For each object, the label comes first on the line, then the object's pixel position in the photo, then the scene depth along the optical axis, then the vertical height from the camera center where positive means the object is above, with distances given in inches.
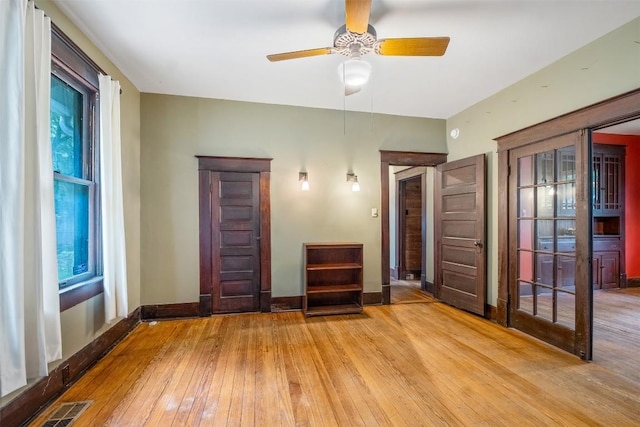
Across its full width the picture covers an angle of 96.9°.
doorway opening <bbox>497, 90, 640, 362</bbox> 102.7 -9.1
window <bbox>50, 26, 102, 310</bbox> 90.5 +15.7
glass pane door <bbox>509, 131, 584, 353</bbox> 110.1 -13.3
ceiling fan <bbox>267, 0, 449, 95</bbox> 77.9 +49.3
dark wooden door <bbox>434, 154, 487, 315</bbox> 148.2 -13.7
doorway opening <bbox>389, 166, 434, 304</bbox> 234.5 -15.3
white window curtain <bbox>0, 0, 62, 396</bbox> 62.9 +2.1
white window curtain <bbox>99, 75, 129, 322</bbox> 104.1 +3.3
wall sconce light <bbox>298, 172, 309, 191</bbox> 157.8 +17.1
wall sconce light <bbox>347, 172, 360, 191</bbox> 165.5 +17.4
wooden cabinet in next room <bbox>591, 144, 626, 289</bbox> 204.2 +0.1
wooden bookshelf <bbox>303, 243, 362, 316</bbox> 151.6 -38.1
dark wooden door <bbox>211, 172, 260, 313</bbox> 150.5 -16.0
